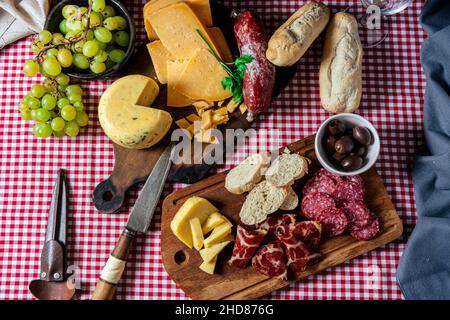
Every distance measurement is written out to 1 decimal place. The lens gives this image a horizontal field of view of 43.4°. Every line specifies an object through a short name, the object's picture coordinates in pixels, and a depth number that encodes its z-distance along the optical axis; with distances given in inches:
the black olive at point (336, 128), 54.2
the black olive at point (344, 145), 53.6
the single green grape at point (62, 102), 56.3
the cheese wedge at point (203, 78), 56.4
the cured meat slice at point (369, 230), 55.9
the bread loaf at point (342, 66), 55.3
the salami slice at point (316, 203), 55.2
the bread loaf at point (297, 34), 53.6
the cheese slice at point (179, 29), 55.6
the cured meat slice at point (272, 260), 55.1
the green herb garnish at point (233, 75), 55.8
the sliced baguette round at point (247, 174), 56.2
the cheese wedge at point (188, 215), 55.6
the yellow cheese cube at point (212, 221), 56.1
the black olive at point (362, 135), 53.8
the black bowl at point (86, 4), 55.1
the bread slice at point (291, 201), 56.2
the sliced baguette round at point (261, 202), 55.6
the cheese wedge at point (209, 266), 56.4
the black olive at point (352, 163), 54.1
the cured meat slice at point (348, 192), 55.9
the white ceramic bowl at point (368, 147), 54.2
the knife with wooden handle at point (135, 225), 55.9
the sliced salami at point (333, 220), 55.2
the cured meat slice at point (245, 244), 55.0
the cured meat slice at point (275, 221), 56.4
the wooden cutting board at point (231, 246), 56.7
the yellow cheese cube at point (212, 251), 56.0
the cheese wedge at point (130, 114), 54.6
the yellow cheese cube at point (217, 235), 55.9
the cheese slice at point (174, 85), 56.9
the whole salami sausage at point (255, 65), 54.4
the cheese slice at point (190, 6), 55.7
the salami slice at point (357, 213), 55.4
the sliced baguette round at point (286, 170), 55.5
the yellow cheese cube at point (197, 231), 55.8
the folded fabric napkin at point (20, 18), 56.5
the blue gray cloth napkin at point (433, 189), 55.5
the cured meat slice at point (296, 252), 54.9
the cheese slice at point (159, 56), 57.4
